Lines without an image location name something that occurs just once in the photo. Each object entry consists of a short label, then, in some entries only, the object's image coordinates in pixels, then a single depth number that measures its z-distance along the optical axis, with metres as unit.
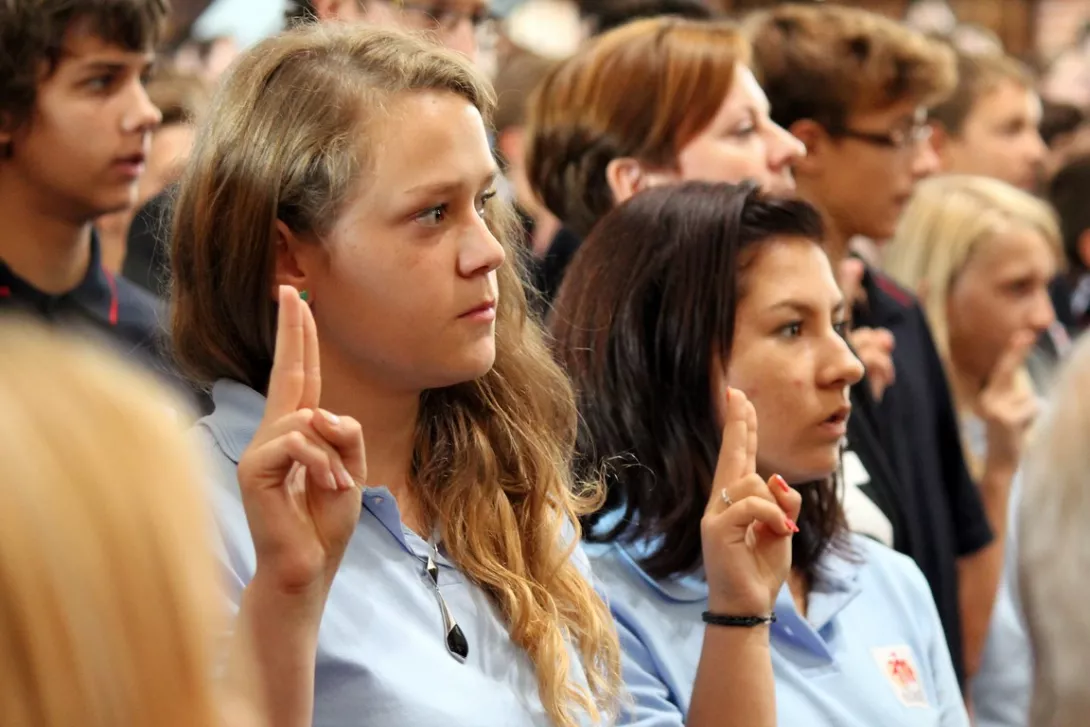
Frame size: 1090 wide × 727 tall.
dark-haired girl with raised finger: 4.16
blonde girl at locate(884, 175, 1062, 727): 7.55
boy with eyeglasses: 6.14
